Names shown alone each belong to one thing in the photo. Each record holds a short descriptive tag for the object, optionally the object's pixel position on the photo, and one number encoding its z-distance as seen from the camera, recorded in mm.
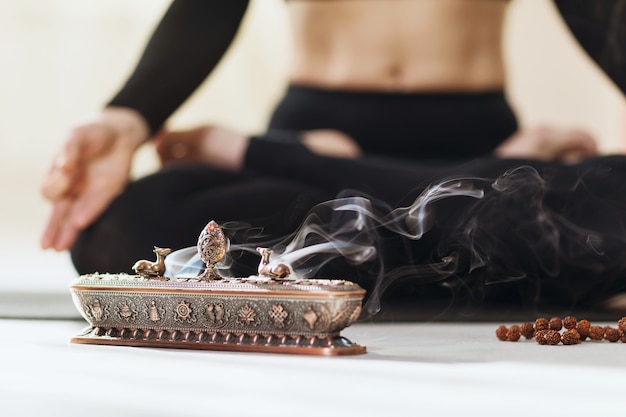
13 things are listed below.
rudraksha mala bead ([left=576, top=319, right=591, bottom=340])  1543
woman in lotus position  1766
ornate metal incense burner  1408
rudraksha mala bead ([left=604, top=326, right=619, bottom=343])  1545
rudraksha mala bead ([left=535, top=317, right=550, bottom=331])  1548
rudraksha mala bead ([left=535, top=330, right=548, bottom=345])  1527
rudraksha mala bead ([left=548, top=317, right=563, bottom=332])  1552
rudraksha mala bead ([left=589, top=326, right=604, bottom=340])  1547
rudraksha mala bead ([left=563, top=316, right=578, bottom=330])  1545
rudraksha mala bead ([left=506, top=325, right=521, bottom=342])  1549
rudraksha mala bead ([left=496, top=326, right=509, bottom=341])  1554
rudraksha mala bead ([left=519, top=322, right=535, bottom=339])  1554
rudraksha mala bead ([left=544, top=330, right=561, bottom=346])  1524
